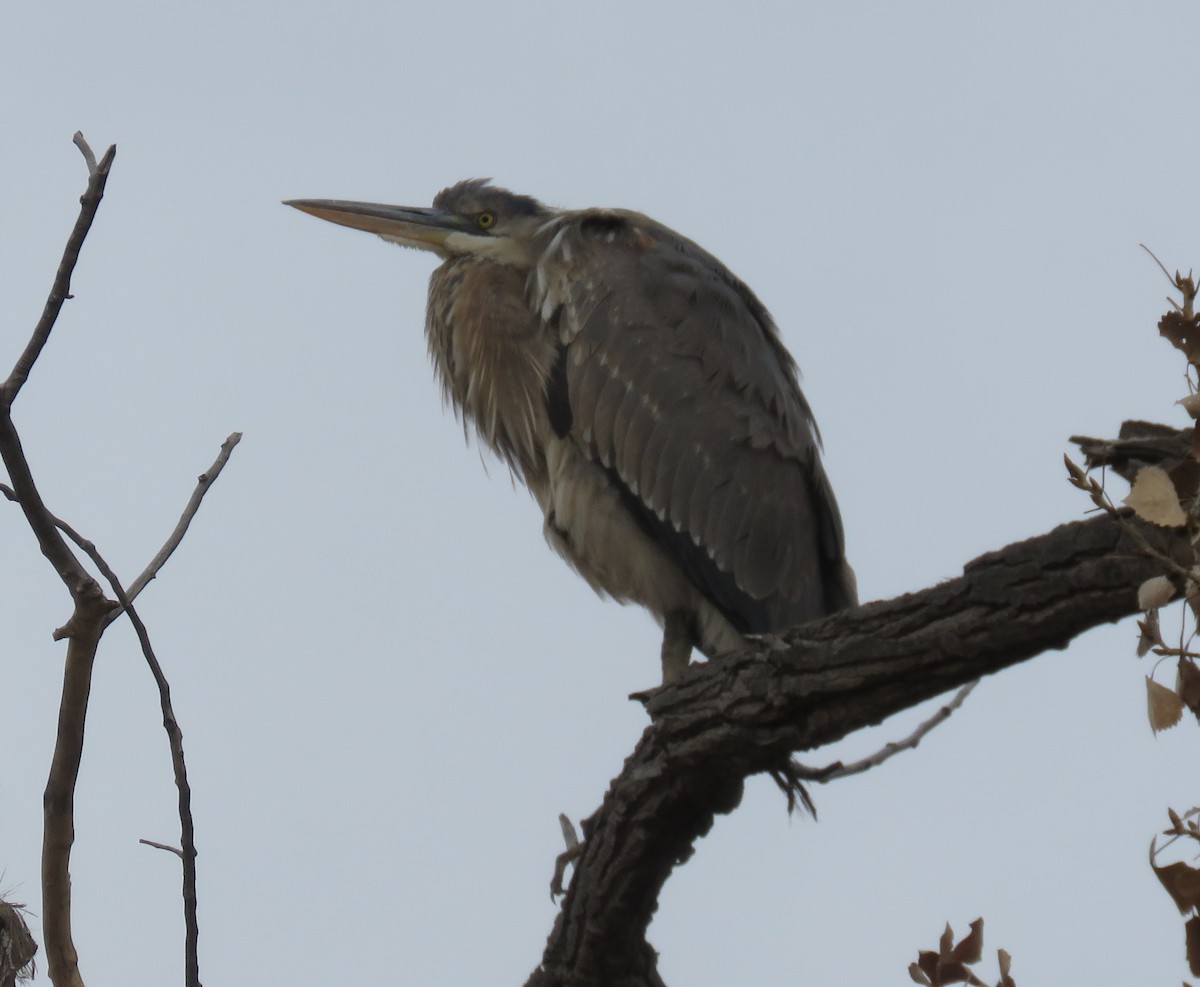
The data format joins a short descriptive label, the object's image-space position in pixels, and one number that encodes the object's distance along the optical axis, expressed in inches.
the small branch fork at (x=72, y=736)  797.4
